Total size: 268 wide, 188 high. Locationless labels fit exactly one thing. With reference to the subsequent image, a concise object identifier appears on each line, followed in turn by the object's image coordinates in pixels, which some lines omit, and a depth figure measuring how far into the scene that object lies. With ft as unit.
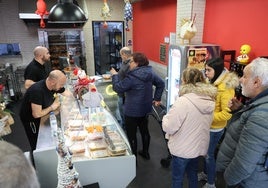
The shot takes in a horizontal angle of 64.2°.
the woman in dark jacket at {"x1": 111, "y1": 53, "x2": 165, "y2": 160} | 10.05
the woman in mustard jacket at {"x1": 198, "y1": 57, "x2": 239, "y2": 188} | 7.71
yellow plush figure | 10.47
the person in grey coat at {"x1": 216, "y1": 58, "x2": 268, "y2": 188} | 4.74
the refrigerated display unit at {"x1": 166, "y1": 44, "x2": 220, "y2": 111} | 12.40
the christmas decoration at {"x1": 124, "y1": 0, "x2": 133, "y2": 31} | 17.55
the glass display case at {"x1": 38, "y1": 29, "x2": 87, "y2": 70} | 21.27
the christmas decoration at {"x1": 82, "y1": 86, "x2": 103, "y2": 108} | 9.22
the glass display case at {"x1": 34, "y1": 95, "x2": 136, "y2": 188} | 6.25
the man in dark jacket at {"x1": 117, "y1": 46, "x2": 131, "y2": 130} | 11.17
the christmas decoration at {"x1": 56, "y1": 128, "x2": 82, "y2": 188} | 5.03
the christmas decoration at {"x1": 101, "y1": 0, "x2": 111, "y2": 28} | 18.11
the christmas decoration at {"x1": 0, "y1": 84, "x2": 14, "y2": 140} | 5.98
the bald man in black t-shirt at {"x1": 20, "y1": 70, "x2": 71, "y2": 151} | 8.54
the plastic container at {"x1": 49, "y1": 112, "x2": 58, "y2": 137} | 6.27
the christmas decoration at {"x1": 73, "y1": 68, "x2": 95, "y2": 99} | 10.05
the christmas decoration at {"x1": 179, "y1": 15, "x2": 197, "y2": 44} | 12.82
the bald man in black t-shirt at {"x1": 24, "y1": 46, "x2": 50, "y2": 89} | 11.64
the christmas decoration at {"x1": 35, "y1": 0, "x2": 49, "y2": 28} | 12.94
